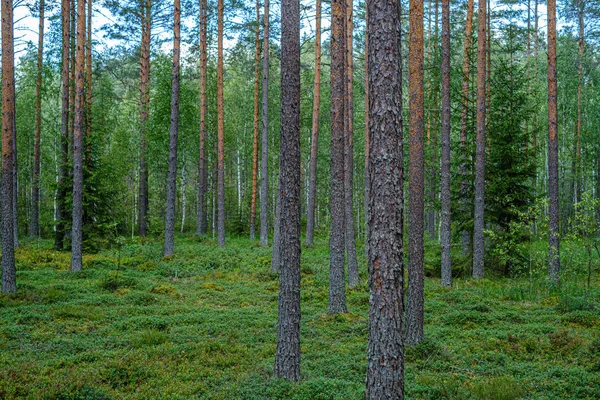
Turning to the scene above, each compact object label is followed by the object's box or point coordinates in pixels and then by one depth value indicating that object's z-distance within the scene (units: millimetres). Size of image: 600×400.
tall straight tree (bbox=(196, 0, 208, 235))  22125
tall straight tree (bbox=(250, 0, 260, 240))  26477
